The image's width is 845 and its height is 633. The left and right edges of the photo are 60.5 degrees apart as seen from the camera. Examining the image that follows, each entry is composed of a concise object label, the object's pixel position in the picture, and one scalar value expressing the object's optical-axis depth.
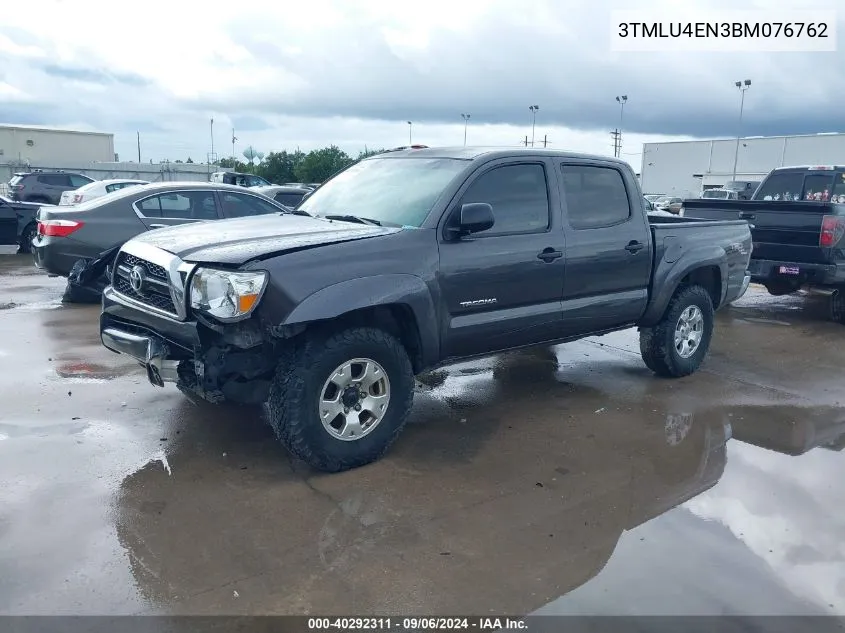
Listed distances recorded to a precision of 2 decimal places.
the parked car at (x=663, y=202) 40.44
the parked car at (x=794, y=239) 8.52
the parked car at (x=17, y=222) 13.72
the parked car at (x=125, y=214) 8.73
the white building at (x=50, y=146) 53.59
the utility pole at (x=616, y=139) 66.16
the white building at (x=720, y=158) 52.44
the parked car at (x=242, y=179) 28.64
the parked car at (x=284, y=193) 13.76
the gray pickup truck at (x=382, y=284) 4.04
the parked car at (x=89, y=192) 12.28
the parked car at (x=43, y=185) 22.30
